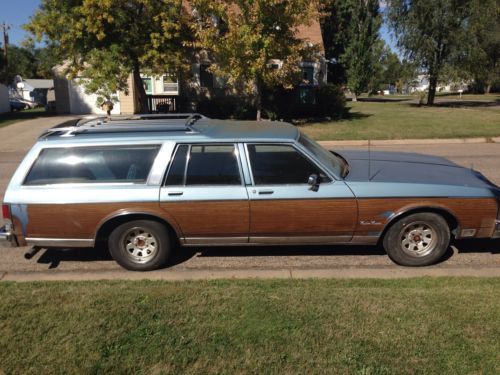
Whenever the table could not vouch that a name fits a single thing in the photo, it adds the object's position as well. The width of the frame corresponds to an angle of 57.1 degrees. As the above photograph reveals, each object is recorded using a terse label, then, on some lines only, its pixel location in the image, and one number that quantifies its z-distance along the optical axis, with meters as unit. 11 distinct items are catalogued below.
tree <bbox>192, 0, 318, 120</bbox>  16.84
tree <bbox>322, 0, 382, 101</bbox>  38.50
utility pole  48.89
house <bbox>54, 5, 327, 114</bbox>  25.52
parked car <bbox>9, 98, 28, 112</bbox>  41.50
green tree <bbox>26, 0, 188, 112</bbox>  17.73
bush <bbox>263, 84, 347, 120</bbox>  23.36
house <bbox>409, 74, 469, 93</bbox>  32.73
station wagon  4.71
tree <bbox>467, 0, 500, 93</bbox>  30.05
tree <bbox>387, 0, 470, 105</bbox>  30.56
